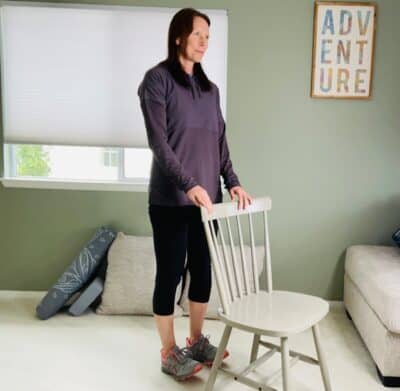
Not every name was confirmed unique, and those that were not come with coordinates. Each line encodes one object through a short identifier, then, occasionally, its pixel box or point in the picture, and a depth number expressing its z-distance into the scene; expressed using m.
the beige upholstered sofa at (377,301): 2.12
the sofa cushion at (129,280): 2.86
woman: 1.98
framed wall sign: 2.86
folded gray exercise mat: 2.86
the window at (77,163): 3.12
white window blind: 2.89
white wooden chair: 1.74
